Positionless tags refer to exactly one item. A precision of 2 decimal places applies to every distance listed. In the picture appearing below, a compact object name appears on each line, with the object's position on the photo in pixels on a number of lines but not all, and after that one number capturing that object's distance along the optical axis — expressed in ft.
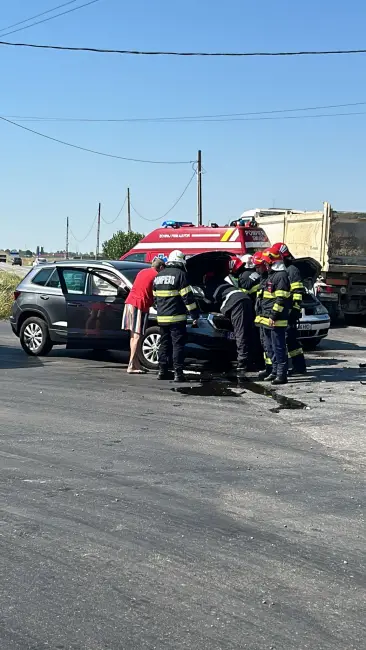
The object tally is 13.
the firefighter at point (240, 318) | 39.45
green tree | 190.52
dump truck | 66.08
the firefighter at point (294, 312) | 39.42
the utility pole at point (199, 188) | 147.86
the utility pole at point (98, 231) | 308.54
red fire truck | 61.11
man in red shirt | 40.55
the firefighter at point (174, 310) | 38.68
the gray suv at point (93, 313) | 41.32
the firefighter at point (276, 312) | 37.93
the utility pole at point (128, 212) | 255.91
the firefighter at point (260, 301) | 39.29
